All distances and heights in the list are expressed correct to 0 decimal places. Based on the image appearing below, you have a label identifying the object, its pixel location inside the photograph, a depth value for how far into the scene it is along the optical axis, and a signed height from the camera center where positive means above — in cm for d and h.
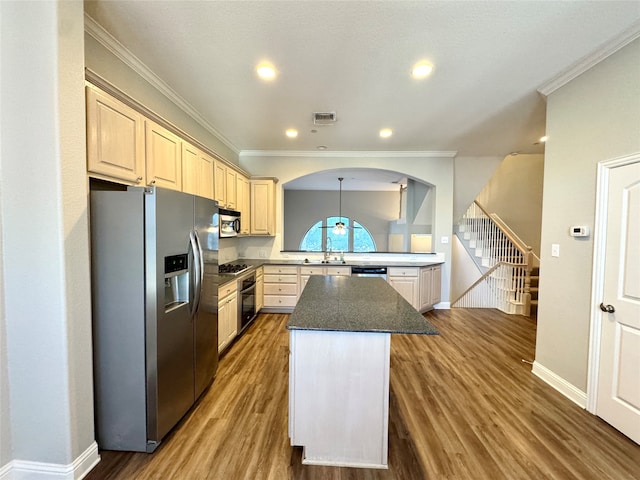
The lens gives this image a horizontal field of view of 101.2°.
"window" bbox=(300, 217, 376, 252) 946 -25
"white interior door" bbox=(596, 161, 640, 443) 187 -56
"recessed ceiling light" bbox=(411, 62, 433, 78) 224 +143
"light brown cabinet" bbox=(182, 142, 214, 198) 266 +64
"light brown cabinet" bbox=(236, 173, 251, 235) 414 +46
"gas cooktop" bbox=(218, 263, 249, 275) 360 -56
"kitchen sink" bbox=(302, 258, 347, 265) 458 -55
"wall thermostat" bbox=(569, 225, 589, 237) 221 +3
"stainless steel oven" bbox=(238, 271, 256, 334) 355 -101
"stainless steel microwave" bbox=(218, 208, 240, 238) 354 +11
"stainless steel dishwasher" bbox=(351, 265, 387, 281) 454 -68
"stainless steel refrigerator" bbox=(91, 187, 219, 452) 166 -56
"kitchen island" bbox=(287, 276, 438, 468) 159 -97
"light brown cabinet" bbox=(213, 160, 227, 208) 335 +63
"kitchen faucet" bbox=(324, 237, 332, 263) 489 -47
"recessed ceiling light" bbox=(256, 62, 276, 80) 227 +142
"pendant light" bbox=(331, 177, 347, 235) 535 +7
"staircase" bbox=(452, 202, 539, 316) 494 -64
